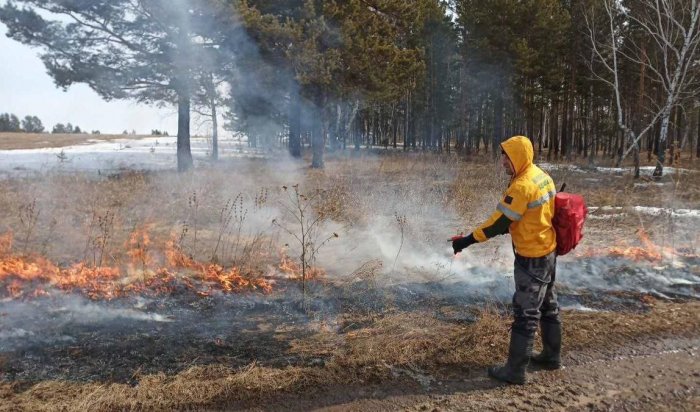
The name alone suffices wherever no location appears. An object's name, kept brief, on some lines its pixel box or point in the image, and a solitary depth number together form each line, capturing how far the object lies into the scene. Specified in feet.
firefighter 11.28
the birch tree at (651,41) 47.83
